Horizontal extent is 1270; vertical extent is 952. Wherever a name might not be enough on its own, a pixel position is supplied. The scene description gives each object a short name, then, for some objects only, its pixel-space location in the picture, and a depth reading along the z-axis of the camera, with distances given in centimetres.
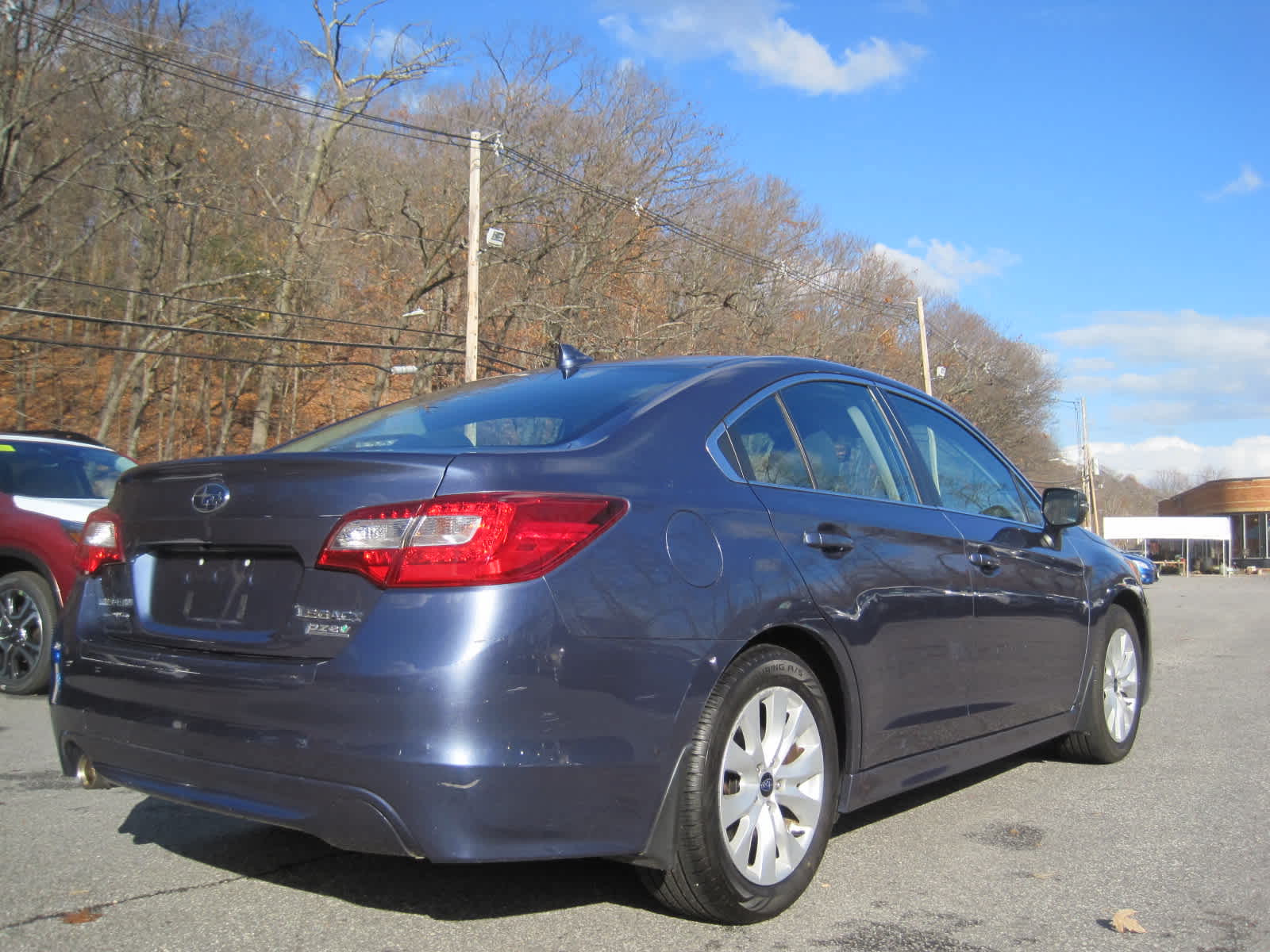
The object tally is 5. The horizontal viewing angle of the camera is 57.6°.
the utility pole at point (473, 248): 2333
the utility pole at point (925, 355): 3928
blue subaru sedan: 259
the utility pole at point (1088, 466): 6806
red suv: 705
